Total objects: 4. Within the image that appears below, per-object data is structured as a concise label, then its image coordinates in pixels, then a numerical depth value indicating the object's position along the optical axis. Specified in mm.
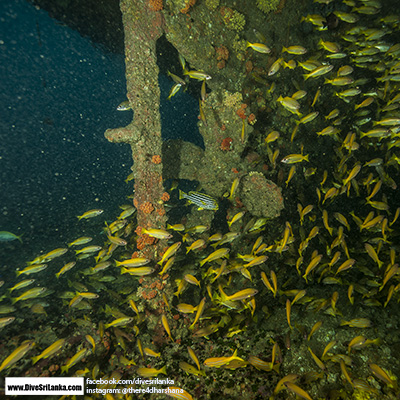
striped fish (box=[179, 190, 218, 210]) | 5289
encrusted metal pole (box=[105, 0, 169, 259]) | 4906
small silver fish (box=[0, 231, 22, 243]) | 7357
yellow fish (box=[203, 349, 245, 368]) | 3031
